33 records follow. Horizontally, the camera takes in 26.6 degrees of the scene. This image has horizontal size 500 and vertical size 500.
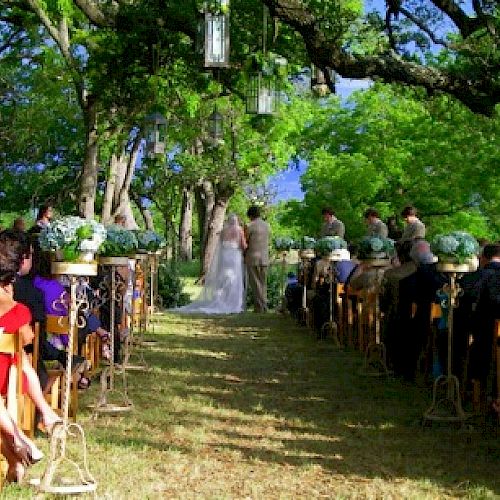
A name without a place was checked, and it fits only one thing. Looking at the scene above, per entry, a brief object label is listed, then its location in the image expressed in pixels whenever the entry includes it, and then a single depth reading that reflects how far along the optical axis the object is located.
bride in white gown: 21.64
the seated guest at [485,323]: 8.48
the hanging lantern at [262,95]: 11.55
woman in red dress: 5.81
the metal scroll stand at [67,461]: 5.99
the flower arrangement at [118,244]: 9.64
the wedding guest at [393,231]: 19.44
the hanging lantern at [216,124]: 19.84
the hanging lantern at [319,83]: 11.96
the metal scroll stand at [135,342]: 11.49
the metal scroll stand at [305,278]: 18.08
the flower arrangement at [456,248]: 8.60
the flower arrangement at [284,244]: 20.94
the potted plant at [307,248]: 19.17
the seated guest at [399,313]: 11.16
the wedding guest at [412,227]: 14.18
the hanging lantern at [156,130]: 16.98
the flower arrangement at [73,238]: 6.59
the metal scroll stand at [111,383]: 8.74
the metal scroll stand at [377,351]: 11.57
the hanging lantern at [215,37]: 10.46
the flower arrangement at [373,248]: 12.48
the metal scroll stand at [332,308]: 15.12
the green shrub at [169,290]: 23.42
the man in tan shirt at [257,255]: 21.23
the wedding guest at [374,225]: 15.96
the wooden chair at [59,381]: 8.21
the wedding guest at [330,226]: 18.03
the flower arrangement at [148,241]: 15.61
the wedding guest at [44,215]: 15.37
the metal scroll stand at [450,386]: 8.47
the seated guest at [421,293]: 10.70
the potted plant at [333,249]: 15.12
